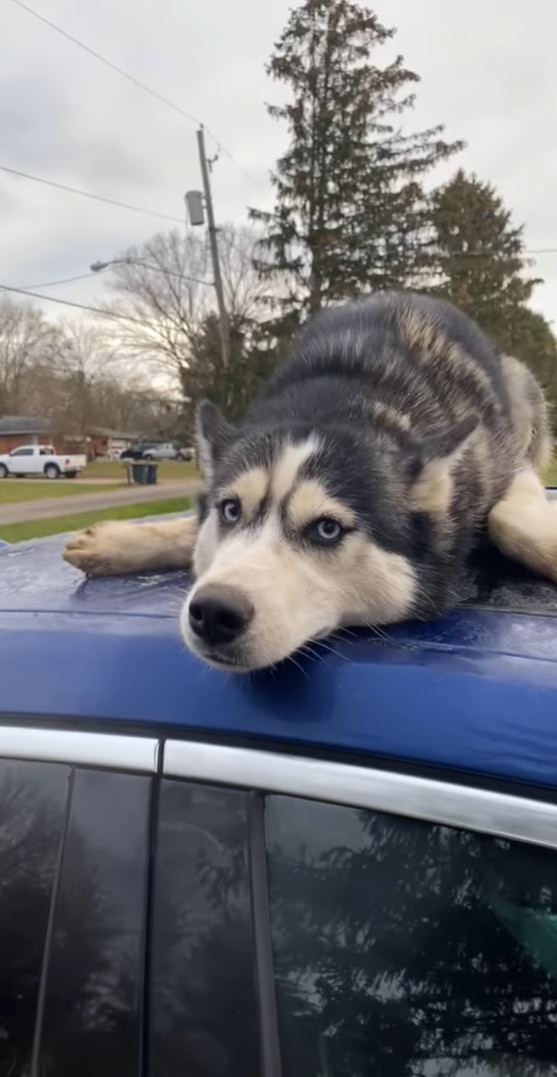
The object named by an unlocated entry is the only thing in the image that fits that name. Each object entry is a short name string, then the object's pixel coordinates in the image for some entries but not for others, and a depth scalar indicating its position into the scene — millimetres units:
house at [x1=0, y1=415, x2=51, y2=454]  79688
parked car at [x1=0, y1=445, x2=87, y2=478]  58438
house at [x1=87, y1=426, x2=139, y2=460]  82338
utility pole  28969
